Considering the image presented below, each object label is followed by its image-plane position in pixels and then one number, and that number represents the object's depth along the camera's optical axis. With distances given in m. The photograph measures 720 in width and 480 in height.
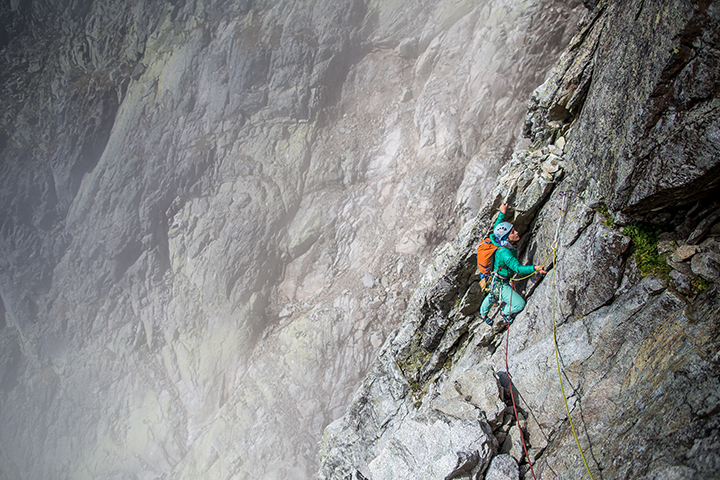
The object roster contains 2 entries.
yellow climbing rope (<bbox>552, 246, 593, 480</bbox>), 3.90
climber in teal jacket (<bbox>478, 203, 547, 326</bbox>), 5.77
